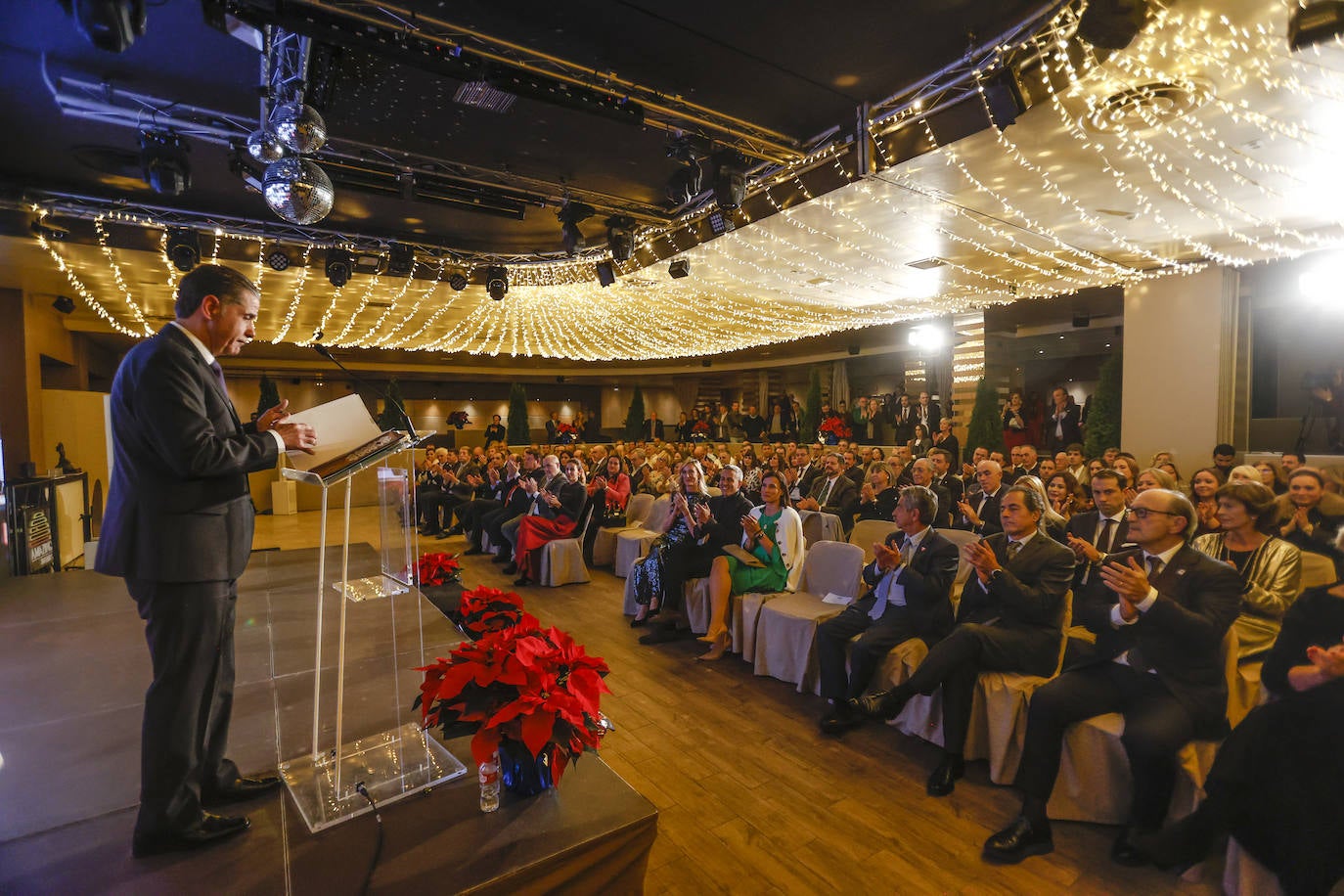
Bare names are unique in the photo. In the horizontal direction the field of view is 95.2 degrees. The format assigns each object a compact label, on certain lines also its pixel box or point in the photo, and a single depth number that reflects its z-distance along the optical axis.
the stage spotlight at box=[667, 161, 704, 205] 4.42
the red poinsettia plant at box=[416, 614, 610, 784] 1.70
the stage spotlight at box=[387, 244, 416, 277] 6.66
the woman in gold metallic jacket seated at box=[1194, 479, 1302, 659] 2.59
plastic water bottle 1.78
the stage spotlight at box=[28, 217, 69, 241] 5.34
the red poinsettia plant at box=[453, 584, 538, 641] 2.75
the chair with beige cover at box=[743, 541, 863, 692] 3.56
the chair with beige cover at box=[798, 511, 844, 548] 5.22
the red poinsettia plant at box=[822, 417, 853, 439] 12.52
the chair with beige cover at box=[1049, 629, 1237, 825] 2.31
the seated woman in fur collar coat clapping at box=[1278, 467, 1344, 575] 3.42
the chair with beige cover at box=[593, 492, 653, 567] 6.77
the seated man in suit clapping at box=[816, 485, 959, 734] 3.08
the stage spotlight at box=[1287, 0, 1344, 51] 2.51
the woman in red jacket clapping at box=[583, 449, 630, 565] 6.47
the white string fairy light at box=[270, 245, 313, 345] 6.90
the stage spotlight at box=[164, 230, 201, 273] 5.60
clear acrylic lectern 1.72
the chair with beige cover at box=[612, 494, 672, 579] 6.07
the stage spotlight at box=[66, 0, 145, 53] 2.40
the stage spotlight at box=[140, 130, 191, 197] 4.14
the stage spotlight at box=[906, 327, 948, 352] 11.92
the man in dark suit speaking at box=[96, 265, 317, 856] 1.53
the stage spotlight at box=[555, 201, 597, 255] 5.52
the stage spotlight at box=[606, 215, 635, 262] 6.04
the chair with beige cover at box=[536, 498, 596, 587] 6.05
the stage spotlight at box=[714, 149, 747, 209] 4.44
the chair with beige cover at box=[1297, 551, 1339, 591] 2.74
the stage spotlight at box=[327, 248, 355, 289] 6.42
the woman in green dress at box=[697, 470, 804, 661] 4.07
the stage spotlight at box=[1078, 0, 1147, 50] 2.61
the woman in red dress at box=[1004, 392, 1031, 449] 10.04
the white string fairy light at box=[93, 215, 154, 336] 5.80
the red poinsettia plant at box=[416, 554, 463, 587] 4.31
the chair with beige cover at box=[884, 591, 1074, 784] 2.62
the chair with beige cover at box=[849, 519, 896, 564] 4.24
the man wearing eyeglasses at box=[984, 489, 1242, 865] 2.19
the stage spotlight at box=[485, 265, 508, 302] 7.27
